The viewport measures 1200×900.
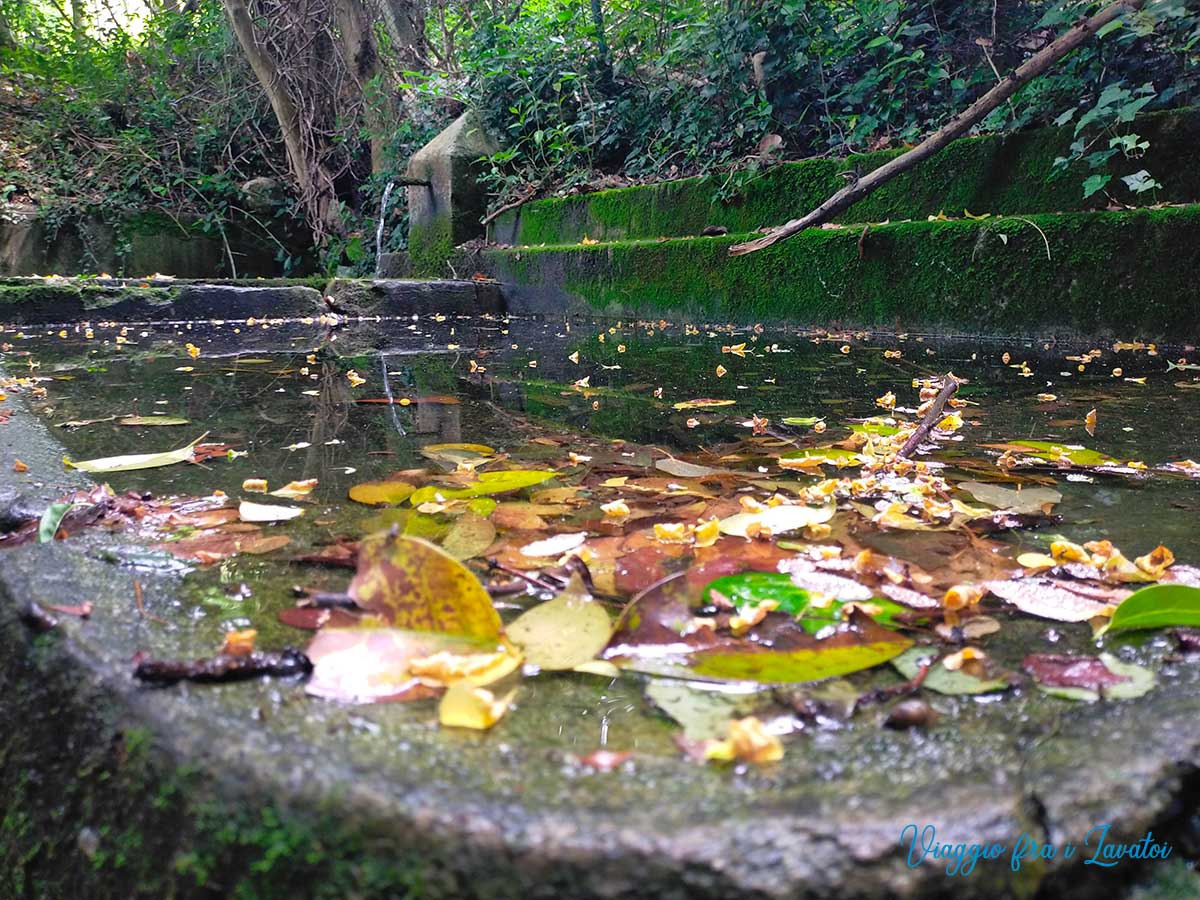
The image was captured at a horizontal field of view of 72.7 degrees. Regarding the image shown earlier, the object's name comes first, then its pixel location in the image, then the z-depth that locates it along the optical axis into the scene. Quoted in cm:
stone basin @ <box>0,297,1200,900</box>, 45
